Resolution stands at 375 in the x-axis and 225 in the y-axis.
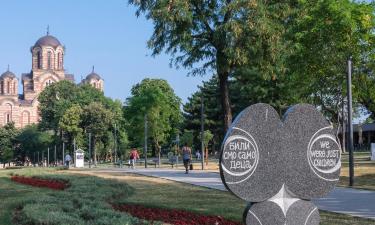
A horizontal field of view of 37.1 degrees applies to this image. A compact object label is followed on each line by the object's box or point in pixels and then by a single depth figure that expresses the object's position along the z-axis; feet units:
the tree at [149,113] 186.60
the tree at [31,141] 305.12
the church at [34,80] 405.39
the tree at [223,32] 62.95
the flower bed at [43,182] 61.59
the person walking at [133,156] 127.93
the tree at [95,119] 241.14
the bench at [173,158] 129.10
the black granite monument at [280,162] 23.85
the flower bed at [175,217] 32.53
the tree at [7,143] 330.73
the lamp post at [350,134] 59.88
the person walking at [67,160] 142.08
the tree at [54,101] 263.84
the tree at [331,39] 89.86
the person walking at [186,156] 88.40
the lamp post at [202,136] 100.68
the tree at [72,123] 230.07
